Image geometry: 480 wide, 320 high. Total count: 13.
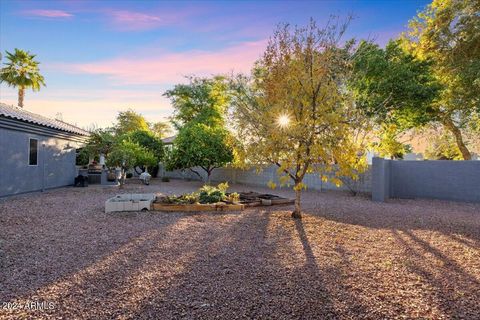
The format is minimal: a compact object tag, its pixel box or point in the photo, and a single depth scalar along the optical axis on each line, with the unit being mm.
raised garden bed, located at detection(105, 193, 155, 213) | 7961
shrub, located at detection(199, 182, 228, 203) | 8852
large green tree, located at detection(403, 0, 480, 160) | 13664
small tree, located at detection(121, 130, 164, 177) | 21500
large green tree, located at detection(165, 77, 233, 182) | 15891
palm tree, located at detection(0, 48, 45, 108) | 20969
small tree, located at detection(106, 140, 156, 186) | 14047
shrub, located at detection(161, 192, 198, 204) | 8656
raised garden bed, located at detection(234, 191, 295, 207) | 9388
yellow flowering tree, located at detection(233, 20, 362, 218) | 6504
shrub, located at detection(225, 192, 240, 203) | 9274
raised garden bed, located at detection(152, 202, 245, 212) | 8211
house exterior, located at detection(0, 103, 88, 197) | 10547
